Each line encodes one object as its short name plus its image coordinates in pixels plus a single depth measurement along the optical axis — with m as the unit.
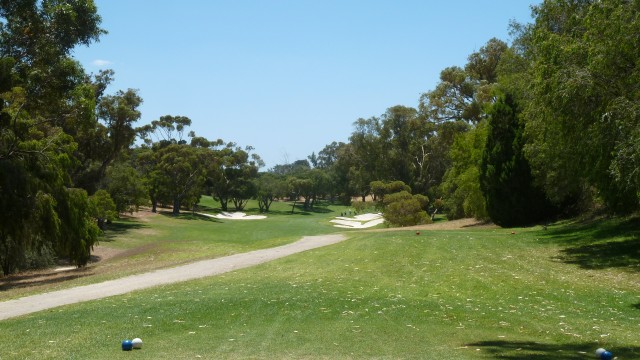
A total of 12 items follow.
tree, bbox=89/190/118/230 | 44.24
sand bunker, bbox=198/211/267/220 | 88.31
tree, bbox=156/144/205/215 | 79.62
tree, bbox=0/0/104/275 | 15.74
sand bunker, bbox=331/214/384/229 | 71.12
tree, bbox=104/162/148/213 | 55.50
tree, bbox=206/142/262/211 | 97.38
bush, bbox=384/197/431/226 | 51.62
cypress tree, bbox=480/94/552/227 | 36.25
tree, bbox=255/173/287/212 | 103.81
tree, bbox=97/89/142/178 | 51.41
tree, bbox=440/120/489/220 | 42.44
